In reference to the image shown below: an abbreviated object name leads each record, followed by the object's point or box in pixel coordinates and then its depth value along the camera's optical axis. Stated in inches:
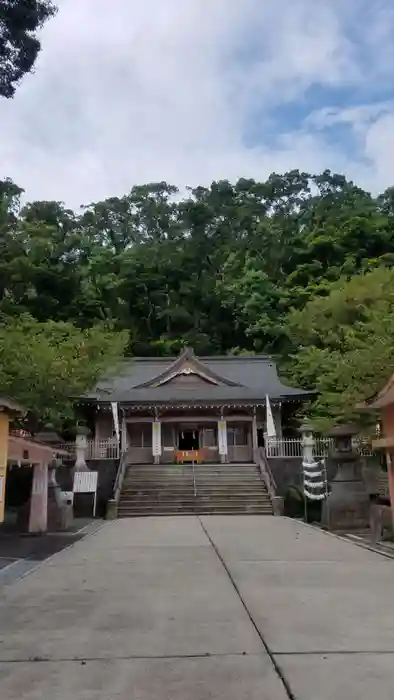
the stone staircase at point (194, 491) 812.0
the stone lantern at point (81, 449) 846.5
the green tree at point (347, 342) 658.8
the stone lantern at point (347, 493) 563.8
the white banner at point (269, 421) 978.7
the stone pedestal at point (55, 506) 602.5
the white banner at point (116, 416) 1006.5
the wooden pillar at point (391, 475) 482.9
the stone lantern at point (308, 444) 864.9
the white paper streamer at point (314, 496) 665.0
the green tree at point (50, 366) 689.0
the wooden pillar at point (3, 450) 407.2
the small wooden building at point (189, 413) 1065.5
